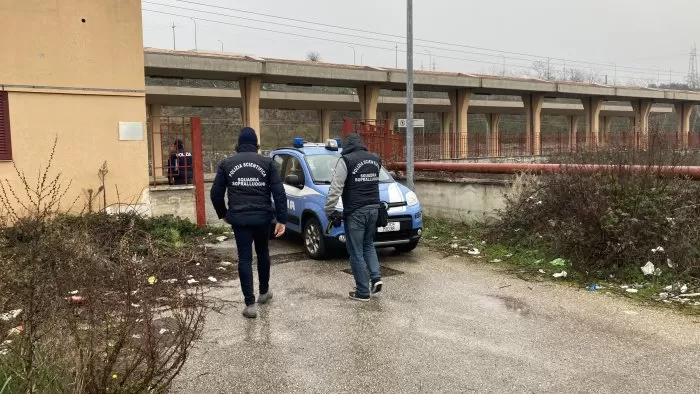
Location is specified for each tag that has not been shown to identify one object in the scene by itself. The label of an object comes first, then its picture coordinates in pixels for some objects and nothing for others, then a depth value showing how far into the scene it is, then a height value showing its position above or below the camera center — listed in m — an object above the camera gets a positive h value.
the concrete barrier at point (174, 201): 9.84 -0.80
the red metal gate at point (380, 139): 13.45 +0.39
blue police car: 8.10 -0.74
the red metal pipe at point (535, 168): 7.25 -0.26
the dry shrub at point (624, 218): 6.72 -0.89
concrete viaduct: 20.80 +3.54
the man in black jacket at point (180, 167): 10.50 -0.17
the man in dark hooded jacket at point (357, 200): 6.25 -0.52
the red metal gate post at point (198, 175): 10.36 -0.33
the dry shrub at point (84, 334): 2.90 -1.02
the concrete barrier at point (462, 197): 9.98 -0.87
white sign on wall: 9.36 +0.49
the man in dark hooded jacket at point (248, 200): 5.68 -0.45
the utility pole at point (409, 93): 11.00 +1.26
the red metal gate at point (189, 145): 10.32 +0.25
